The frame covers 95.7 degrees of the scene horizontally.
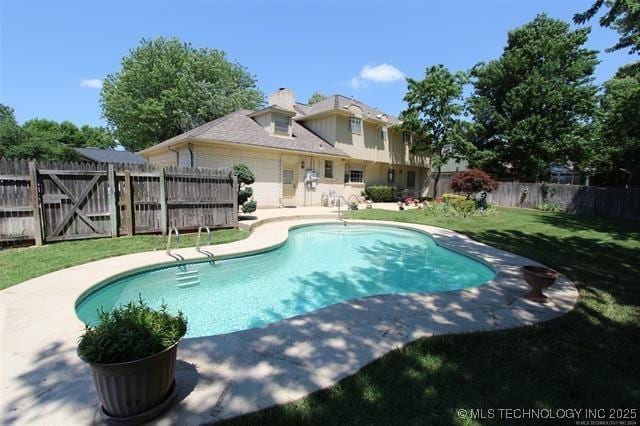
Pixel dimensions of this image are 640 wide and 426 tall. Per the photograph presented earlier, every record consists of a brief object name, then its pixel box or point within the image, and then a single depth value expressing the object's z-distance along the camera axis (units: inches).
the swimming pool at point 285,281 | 191.8
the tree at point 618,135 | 489.4
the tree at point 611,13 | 172.9
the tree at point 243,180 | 440.5
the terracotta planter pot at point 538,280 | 165.2
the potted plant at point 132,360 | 71.7
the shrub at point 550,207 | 677.3
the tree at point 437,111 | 794.8
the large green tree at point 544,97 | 761.0
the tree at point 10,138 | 932.6
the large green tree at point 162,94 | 1062.4
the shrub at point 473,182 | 591.5
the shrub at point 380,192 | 815.1
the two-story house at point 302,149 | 543.5
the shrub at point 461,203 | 575.5
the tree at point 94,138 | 1569.9
